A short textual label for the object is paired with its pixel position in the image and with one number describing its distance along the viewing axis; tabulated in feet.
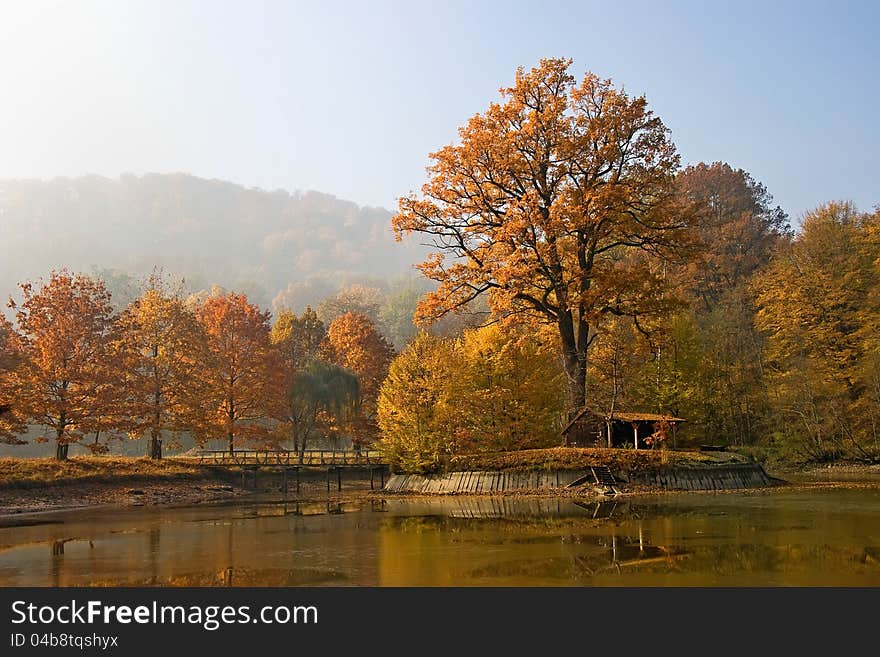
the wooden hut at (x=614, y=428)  110.83
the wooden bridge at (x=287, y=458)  174.91
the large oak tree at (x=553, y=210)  108.27
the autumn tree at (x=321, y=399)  183.42
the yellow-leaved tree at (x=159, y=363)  153.28
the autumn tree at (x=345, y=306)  389.60
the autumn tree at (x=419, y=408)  116.06
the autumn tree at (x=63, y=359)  135.54
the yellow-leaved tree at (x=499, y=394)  115.75
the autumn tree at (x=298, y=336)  231.50
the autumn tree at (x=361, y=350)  218.79
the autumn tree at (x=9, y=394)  127.85
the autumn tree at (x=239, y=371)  174.40
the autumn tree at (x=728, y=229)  217.77
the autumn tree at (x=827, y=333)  148.05
